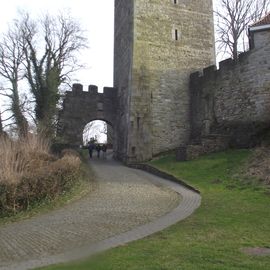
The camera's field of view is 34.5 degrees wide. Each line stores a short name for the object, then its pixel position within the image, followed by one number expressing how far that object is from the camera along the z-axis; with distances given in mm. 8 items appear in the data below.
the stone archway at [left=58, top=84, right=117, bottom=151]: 27000
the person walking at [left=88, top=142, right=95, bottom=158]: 28925
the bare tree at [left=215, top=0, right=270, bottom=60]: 32312
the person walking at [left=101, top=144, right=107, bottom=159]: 29906
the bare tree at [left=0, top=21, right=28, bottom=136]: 28750
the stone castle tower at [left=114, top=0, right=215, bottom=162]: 23844
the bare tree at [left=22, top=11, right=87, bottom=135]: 26922
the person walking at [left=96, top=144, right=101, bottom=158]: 29350
